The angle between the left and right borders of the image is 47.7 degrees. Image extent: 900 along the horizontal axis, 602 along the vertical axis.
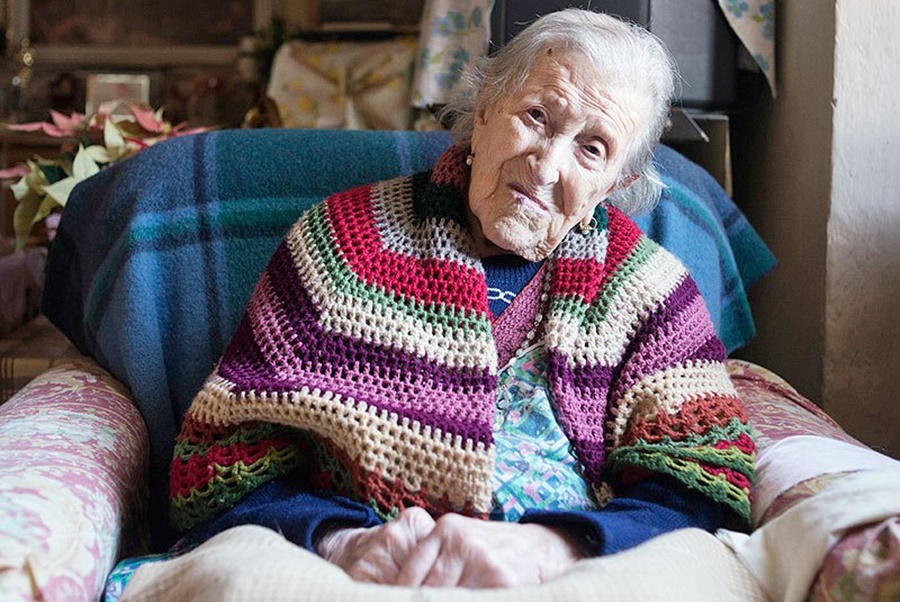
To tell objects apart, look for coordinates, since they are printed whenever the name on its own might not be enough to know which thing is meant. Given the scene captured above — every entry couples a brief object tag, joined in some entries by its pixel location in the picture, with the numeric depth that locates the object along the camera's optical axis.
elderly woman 1.20
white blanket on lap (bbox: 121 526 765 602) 0.91
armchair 1.05
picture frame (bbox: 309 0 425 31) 3.75
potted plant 1.92
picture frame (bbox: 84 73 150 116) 4.20
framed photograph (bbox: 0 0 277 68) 4.23
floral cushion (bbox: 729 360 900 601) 0.96
